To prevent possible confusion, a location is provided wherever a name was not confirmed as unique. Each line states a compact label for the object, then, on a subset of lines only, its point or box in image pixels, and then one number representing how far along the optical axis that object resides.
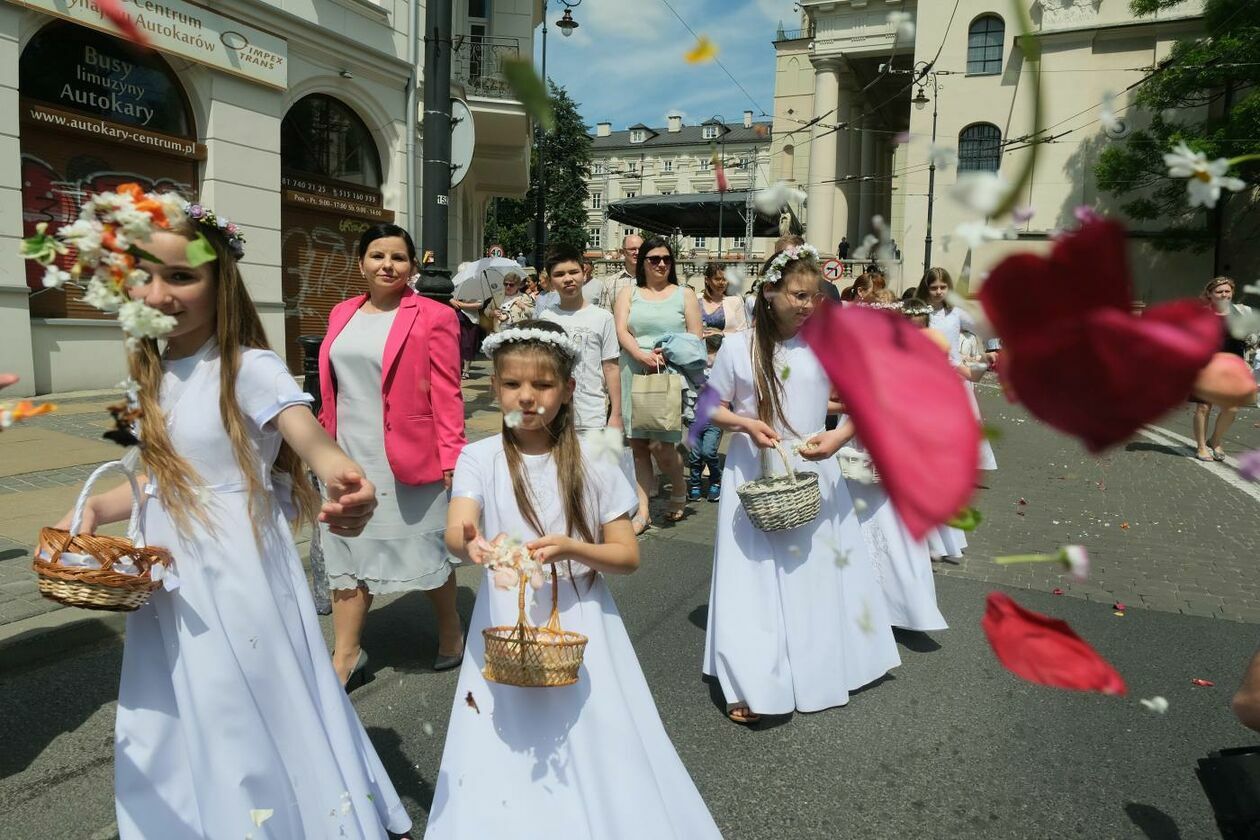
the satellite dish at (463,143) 7.42
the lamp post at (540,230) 13.64
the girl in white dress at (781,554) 3.56
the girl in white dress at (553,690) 2.25
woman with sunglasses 6.57
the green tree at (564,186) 16.19
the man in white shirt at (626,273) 7.85
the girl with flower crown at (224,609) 2.09
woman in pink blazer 3.75
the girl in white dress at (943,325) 5.93
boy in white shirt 5.59
